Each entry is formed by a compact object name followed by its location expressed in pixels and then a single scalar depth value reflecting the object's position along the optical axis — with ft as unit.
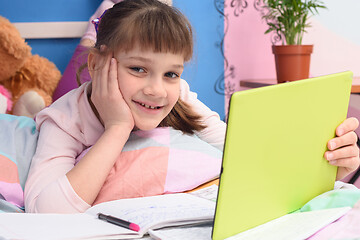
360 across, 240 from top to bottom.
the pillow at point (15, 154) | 3.86
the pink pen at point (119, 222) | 3.20
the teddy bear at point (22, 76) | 4.94
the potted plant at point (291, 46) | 6.20
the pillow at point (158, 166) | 3.77
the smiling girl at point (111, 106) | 3.65
